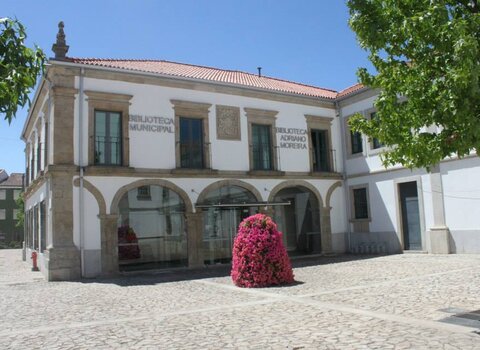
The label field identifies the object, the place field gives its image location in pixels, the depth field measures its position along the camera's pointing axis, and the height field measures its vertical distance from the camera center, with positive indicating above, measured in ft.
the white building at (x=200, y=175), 45.78 +5.40
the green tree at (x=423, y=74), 17.17 +5.77
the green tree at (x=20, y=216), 151.69 +5.34
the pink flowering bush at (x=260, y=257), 34.14 -2.51
